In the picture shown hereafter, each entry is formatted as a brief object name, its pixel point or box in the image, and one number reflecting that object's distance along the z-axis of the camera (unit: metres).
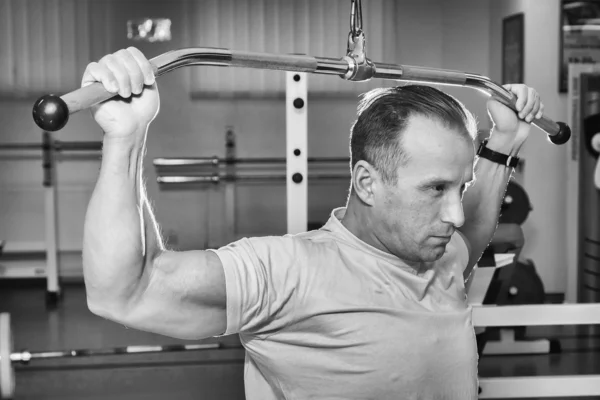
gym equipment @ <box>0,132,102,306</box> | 5.23
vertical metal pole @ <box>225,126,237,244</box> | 5.87
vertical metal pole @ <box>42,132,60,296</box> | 5.20
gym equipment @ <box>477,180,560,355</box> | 3.94
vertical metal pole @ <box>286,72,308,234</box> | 2.81
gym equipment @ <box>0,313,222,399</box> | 2.39
